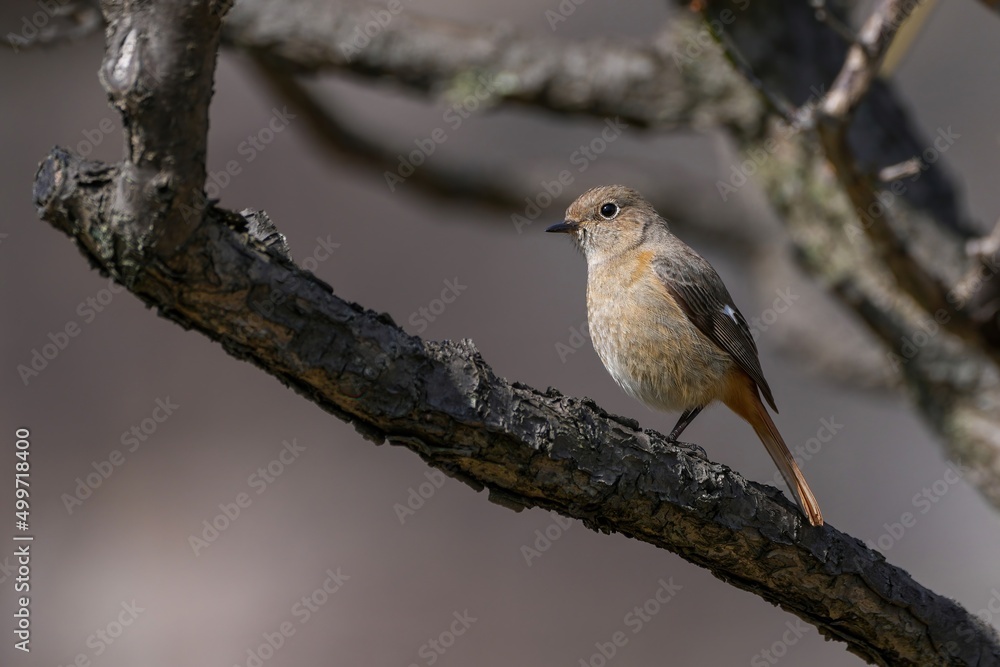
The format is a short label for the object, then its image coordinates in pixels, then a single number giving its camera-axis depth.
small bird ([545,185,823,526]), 7.64
